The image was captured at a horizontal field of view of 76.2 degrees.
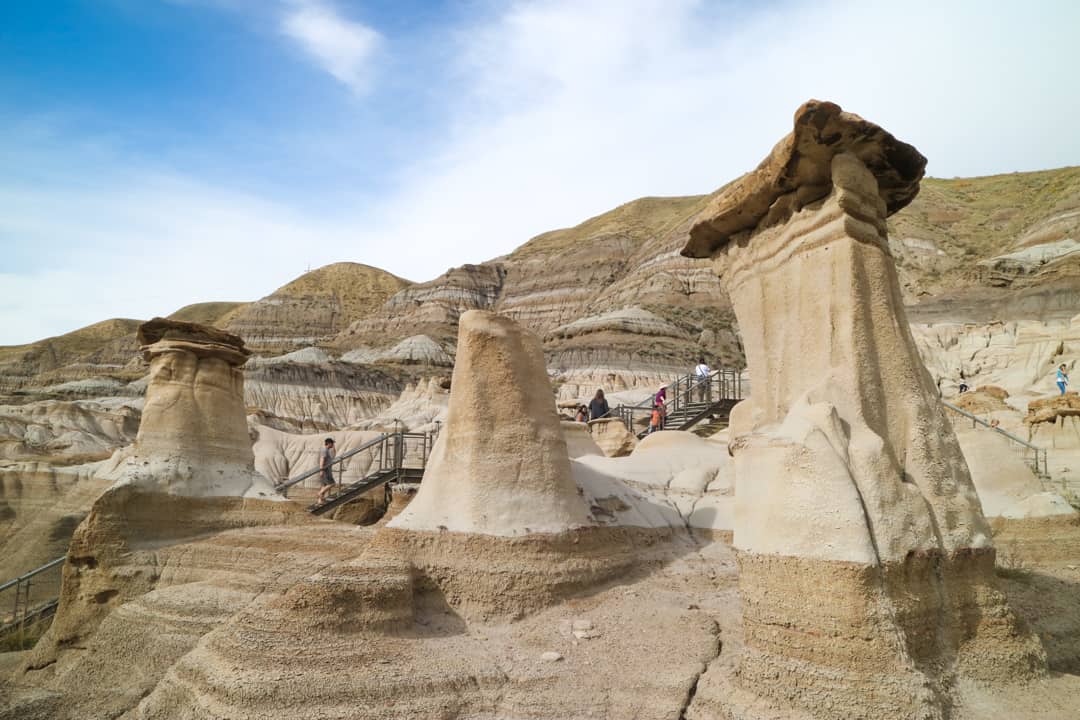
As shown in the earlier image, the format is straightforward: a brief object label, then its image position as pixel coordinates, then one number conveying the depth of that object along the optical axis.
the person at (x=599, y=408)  15.91
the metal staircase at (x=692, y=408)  15.72
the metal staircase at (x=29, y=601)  11.01
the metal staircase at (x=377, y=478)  13.69
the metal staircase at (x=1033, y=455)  10.65
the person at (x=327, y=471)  14.52
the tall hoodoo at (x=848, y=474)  3.98
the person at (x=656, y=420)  15.20
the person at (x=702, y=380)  17.15
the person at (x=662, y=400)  15.94
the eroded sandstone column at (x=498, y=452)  6.56
